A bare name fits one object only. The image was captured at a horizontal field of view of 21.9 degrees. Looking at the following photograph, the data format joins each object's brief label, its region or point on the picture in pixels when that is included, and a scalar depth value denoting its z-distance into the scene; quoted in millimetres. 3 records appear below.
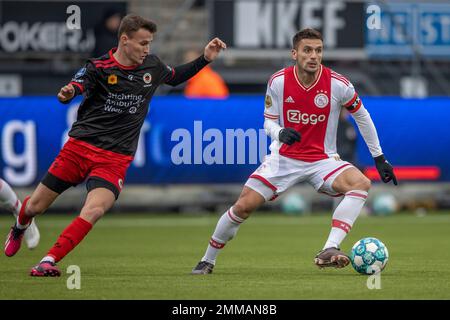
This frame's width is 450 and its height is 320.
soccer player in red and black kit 10117
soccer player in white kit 10328
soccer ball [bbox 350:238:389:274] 10047
